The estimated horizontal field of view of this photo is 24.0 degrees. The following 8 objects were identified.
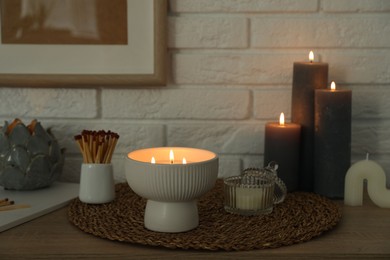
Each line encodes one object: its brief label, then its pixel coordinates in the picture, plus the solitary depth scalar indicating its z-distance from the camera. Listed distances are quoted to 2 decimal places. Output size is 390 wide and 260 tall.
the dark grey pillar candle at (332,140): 1.40
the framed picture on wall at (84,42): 1.49
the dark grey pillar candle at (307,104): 1.44
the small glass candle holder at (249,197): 1.32
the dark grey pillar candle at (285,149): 1.42
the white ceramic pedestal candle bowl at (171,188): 1.21
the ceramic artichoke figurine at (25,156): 1.41
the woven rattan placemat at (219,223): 1.19
